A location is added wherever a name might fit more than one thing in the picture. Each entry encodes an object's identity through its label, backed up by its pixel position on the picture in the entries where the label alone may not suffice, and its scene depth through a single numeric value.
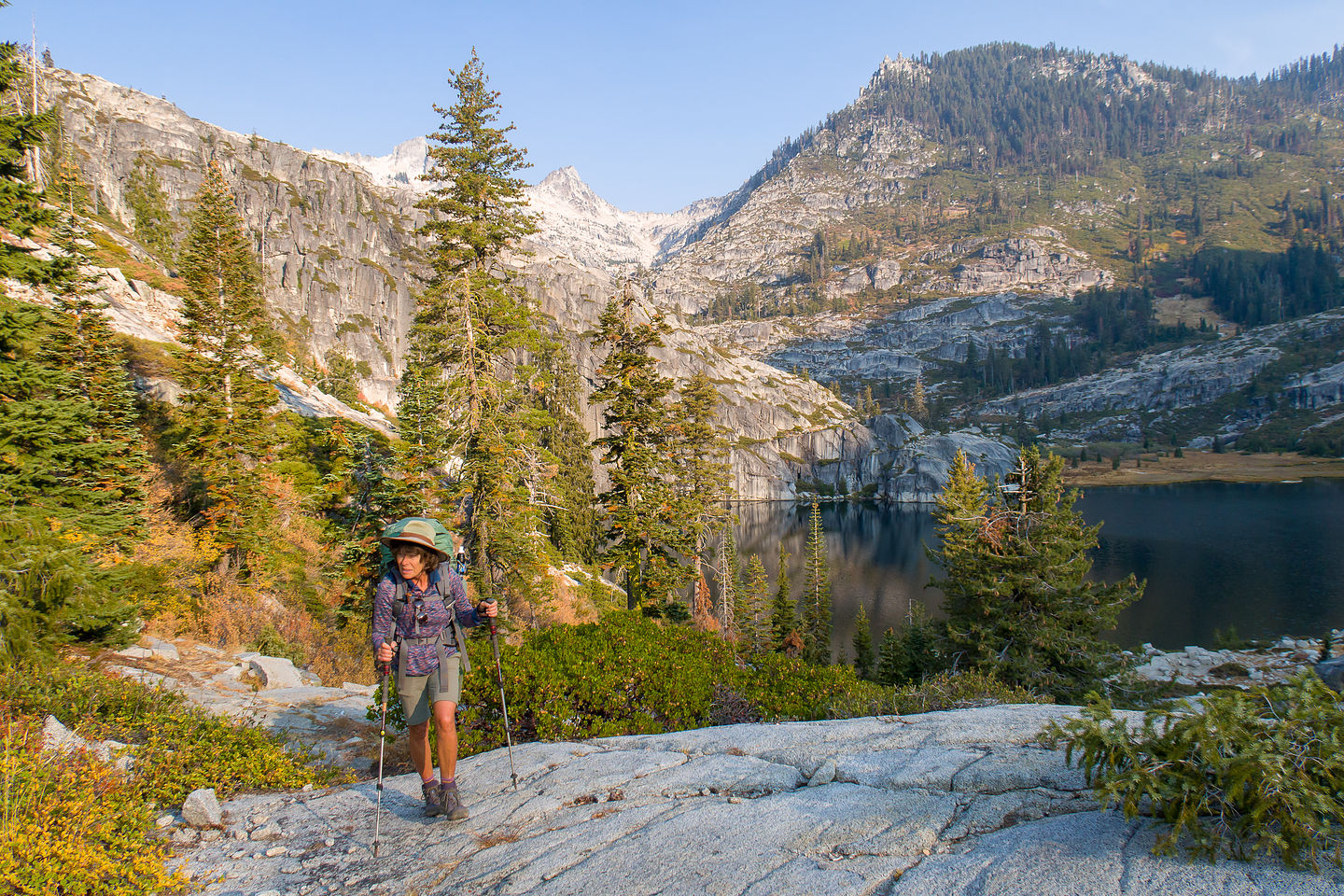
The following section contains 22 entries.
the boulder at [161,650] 11.54
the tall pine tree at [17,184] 10.65
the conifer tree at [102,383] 14.88
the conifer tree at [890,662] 31.95
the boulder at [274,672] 11.86
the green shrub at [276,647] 15.01
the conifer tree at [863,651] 37.22
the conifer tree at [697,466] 27.45
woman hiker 5.87
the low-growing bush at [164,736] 6.26
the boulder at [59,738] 5.80
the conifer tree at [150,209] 76.37
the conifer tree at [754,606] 38.81
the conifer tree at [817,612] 38.09
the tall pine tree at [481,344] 18.33
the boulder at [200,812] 5.59
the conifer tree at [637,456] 24.67
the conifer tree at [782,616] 41.03
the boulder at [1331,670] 23.34
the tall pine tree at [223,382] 21.73
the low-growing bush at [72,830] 4.09
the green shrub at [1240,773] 2.93
